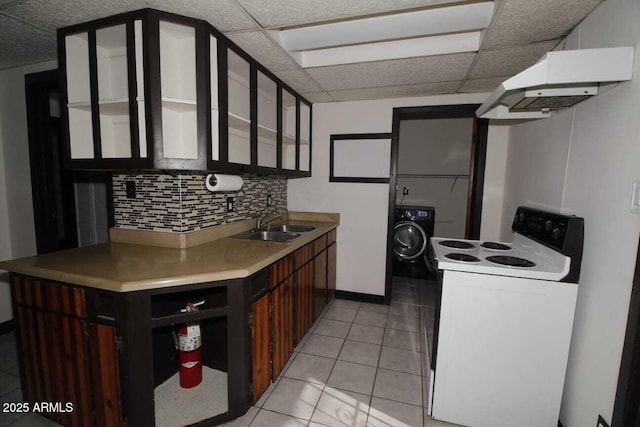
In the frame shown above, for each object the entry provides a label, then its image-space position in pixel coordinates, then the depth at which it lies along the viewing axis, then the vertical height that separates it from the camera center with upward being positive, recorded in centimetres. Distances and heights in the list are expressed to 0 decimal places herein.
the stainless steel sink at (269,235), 238 -47
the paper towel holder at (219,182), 192 -2
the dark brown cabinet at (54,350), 137 -88
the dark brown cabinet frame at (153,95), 146 +45
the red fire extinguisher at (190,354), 171 -110
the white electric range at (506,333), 142 -75
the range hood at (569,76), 114 +47
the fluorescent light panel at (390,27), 155 +92
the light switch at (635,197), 106 -2
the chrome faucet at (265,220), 257 -38
